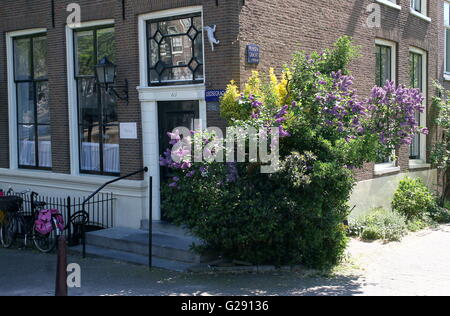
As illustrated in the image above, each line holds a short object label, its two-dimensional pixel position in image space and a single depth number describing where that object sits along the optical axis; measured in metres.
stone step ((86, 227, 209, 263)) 9.53
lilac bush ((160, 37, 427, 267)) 8.33
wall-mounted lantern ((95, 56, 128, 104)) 10.98
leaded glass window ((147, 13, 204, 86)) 10.51
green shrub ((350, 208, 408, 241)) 11.51
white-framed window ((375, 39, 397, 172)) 14.06
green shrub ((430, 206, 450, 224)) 13.77
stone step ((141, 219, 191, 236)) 10.55
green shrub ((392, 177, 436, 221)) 13.38
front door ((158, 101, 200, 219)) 10.58
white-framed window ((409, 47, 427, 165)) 15.39
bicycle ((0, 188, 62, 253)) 10.82
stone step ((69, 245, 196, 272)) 9.22
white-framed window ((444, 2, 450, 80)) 16.80
